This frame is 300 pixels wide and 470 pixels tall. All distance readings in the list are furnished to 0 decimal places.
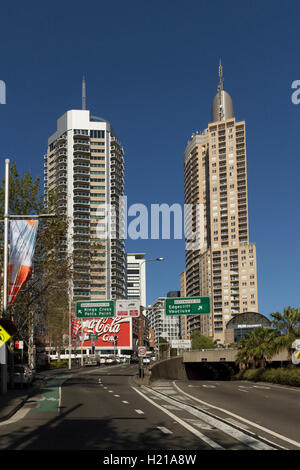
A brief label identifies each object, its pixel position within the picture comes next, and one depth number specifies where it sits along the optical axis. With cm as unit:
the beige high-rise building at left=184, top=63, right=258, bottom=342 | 18812
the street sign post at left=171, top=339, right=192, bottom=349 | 7394
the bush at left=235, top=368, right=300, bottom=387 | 4124
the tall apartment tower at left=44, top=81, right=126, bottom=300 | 17209
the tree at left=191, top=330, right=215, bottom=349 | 15905
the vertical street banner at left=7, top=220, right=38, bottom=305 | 2561
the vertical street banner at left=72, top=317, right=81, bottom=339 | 10656
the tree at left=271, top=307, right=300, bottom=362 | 4931
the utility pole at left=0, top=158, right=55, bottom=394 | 2614
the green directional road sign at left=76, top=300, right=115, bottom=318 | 5572
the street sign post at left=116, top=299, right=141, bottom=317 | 5250
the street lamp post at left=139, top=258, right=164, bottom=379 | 4750
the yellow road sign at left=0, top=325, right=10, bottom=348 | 1972
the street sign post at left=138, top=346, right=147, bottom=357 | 4691
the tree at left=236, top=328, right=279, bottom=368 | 5403
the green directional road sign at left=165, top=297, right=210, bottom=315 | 5369
